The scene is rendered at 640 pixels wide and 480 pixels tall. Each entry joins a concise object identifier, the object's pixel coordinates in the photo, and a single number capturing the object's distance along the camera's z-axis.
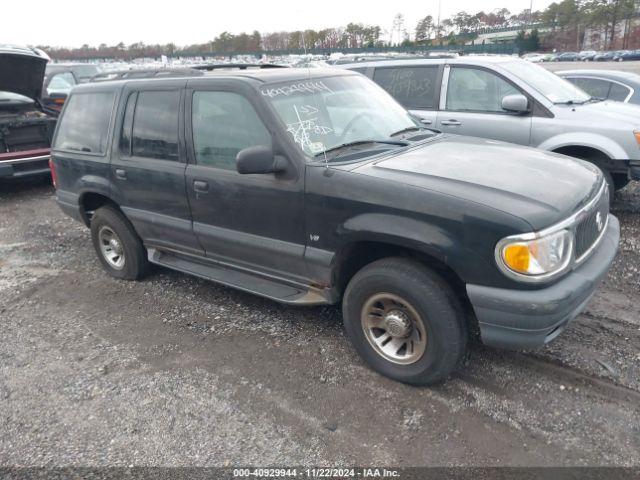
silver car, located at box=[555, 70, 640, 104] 7.68
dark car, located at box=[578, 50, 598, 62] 55.81
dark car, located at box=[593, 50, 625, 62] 53.49
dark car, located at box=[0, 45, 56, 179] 7.78
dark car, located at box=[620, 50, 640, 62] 52.18
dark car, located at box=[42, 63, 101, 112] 11.50
